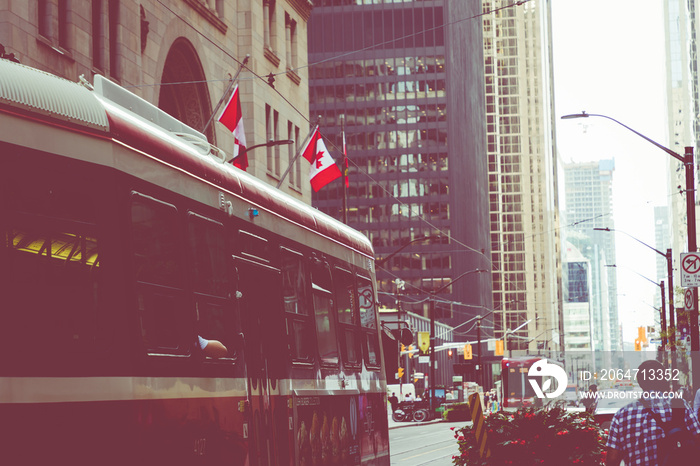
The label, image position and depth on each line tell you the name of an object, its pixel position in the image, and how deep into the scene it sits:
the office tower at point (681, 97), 165.25
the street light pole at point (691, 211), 26.48
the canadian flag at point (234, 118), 27.28
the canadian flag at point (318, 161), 32.16
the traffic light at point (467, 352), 88.38
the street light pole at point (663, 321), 60.46
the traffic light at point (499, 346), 90.14
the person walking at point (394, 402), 63.32
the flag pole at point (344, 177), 37.54
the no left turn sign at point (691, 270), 26.25
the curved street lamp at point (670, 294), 47.47
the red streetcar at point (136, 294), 6.73
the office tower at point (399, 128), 127.88
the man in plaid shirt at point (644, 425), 8.43
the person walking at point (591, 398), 24.59
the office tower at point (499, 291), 192.75
